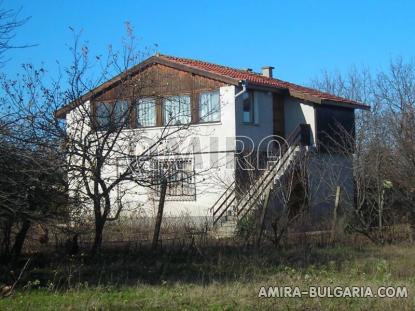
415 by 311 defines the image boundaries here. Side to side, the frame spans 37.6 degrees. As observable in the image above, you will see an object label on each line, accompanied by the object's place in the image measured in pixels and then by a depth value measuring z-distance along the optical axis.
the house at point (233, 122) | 20.59
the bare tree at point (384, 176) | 15.59
